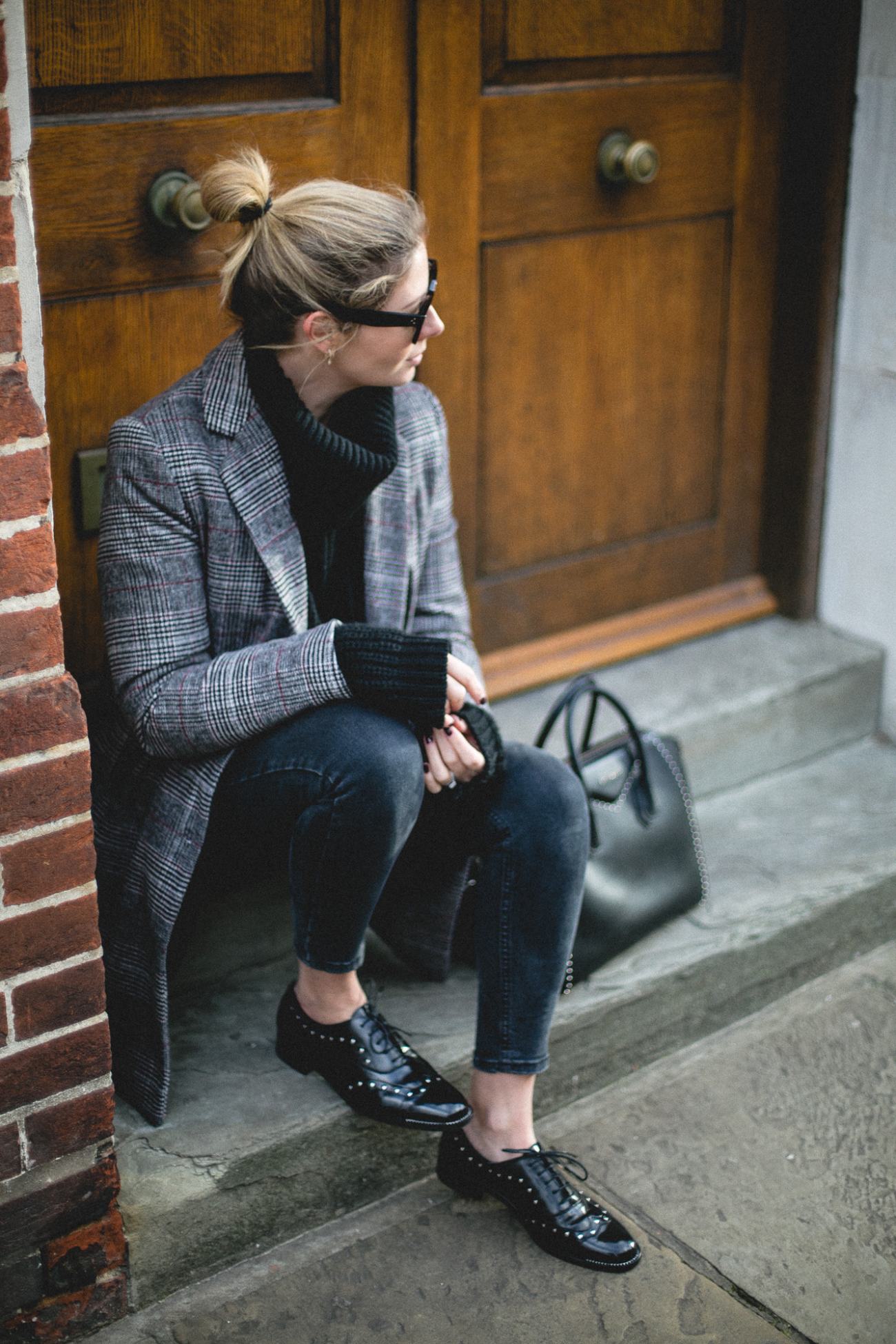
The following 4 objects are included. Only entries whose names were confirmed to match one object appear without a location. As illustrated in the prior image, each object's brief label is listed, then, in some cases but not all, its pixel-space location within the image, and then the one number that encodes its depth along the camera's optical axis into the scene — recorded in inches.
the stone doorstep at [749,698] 121.2
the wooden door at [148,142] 88.7
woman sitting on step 80.4
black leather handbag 99.3
